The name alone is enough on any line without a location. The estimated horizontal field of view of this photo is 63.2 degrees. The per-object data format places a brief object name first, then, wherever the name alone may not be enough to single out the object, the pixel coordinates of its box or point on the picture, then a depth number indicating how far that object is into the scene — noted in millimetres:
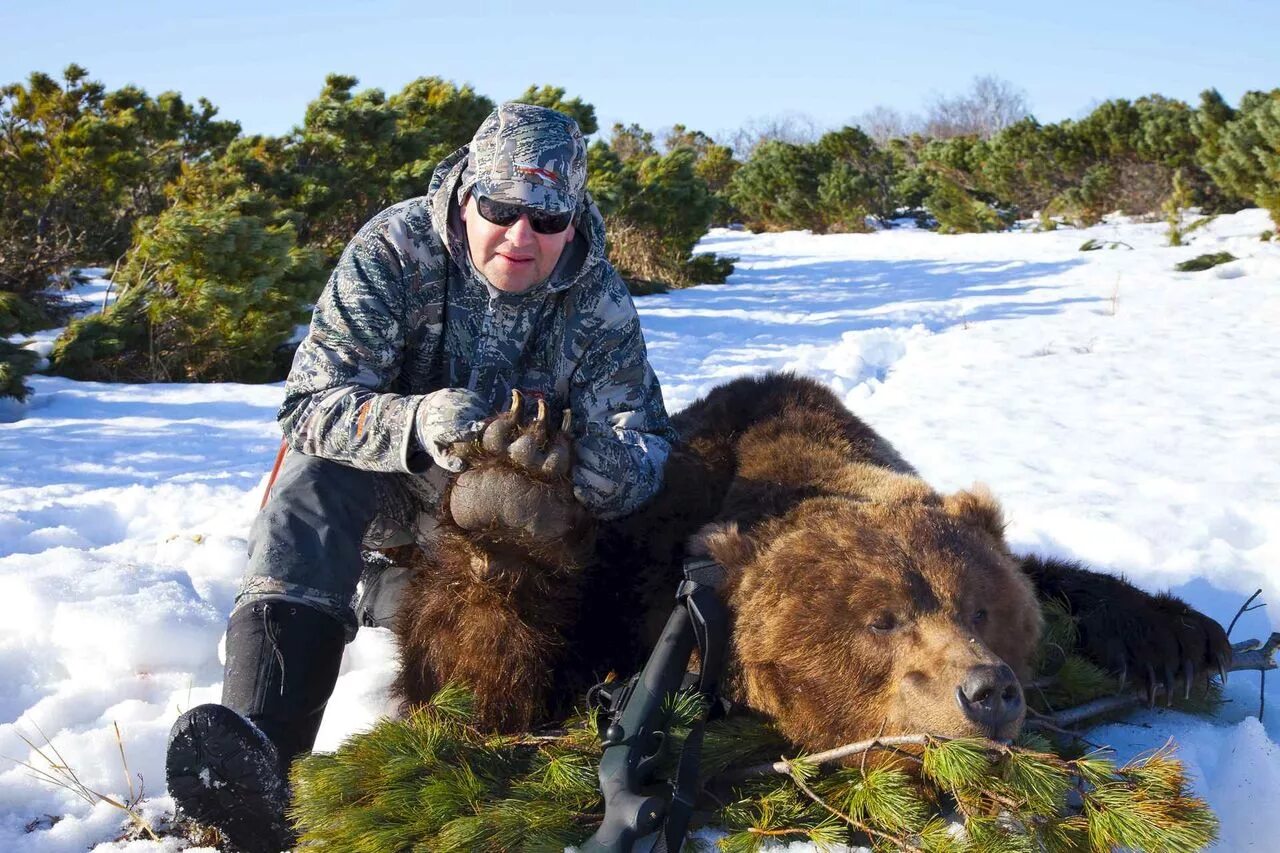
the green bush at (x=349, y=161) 9297
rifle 1897
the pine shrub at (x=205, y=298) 7082
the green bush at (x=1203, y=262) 12758
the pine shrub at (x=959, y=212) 23922
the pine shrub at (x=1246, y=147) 14711
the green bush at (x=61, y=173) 9039
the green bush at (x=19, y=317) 7641
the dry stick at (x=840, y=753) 1906
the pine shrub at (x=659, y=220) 13625
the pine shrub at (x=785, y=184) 25744
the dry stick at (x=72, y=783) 2369
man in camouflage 2238
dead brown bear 2121
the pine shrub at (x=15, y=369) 6305
